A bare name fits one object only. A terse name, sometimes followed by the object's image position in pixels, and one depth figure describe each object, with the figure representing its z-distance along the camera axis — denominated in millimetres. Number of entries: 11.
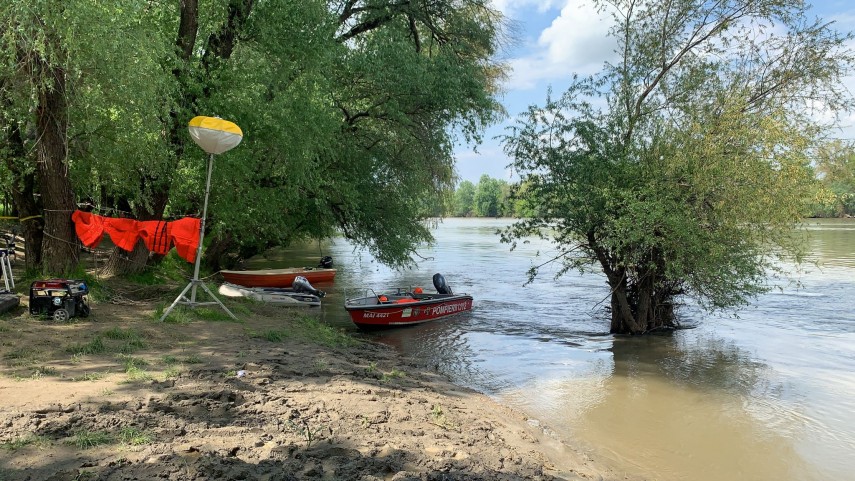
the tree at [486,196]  141250
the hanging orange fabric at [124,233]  10594
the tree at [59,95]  7641
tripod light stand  8594
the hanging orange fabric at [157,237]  10344
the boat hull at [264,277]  19500
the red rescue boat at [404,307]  14000
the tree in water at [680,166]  11320
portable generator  8242
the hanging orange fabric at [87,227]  10094
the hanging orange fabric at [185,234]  10195
